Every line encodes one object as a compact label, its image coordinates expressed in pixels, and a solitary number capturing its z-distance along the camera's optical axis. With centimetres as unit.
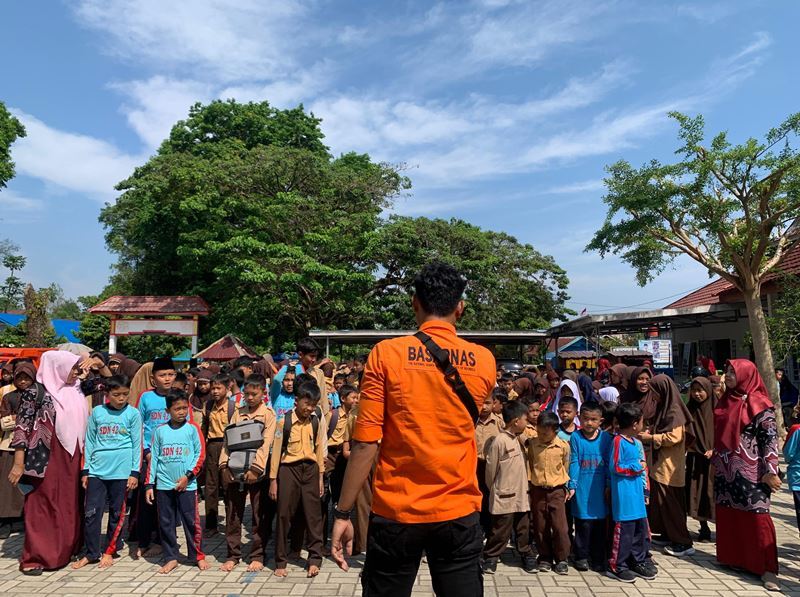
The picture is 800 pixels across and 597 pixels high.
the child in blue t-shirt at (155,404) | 534
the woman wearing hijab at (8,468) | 574
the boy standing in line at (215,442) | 593
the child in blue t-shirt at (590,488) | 479
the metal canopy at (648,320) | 1374
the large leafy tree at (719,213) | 1005
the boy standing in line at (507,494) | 481
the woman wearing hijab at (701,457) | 558
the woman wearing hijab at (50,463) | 472
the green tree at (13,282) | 4659
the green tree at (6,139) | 2169
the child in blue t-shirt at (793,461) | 471
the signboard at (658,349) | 2495
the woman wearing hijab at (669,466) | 518
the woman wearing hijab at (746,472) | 449
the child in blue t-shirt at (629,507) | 462
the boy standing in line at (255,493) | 488
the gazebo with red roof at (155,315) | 2108
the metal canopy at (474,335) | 1461
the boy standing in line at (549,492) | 477
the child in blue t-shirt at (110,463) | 486
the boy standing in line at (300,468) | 484
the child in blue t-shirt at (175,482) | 488
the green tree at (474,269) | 2048
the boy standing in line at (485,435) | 538
